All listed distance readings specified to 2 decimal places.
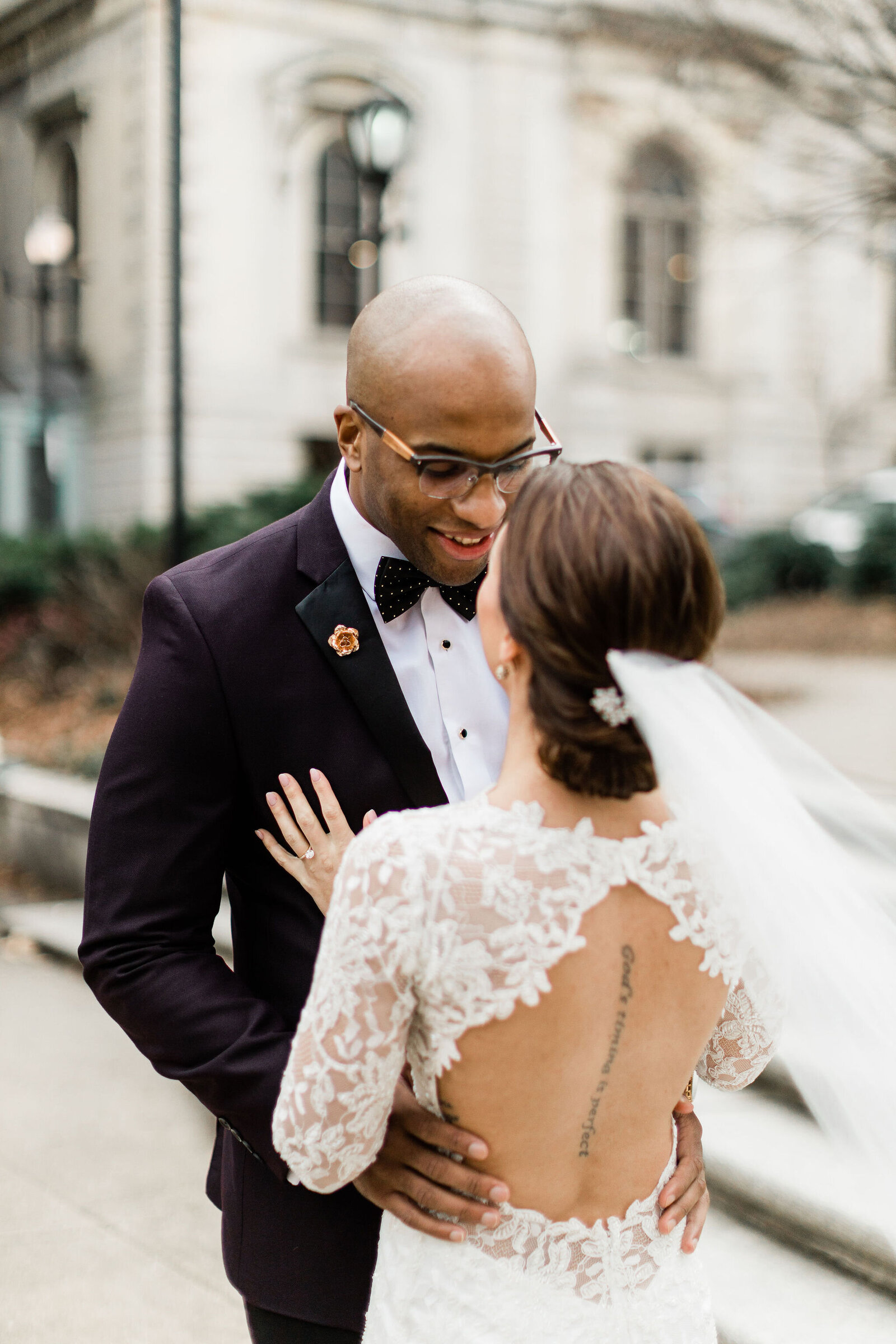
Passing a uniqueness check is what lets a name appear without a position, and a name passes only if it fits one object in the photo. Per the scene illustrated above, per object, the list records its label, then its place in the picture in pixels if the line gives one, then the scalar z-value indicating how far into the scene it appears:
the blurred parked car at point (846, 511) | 17.98
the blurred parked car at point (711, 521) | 18.58
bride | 1.35
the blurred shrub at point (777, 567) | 15.23
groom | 1.67
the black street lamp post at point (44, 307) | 16.64
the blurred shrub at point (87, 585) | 11.15
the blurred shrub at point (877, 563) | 14.49
